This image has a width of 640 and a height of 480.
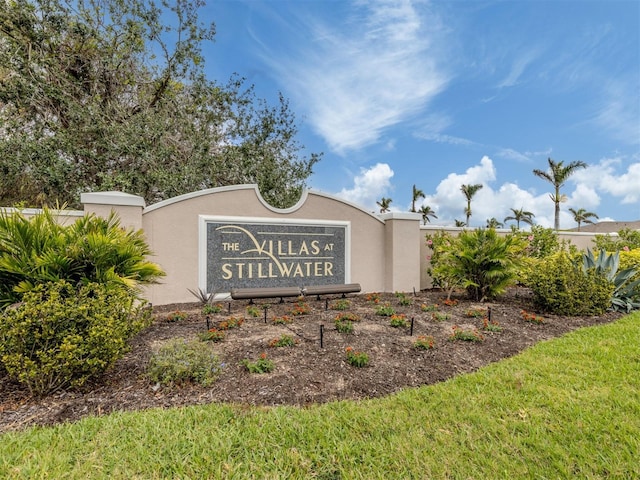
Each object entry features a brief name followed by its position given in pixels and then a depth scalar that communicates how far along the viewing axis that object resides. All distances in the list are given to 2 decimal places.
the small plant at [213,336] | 4.75
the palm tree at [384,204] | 47.59
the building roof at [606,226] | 30.73
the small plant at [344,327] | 5.22
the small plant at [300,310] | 6.56
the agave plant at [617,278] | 7.09
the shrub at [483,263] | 7.52
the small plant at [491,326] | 5.51
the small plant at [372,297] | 7.86
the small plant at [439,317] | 6.12
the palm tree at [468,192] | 38.97
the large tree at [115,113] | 10.74
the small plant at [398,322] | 5.65
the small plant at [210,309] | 6.46
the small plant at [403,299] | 7.52
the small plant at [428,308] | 6.87
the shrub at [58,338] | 3.22
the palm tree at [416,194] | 44.38
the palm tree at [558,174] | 28.16
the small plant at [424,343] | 4.63
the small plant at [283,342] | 4.55
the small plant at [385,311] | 6.43
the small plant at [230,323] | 5.32
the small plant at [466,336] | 5.02
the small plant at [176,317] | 5.97
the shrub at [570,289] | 6.58
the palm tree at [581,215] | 40.75
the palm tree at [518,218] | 35.91
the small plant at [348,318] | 5.91
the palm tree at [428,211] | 47.22
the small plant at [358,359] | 4.06
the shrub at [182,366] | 3.55
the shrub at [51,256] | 3.88
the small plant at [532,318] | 6.10
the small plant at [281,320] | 5.78
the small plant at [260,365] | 3.81
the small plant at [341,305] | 7.12
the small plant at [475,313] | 6.44
